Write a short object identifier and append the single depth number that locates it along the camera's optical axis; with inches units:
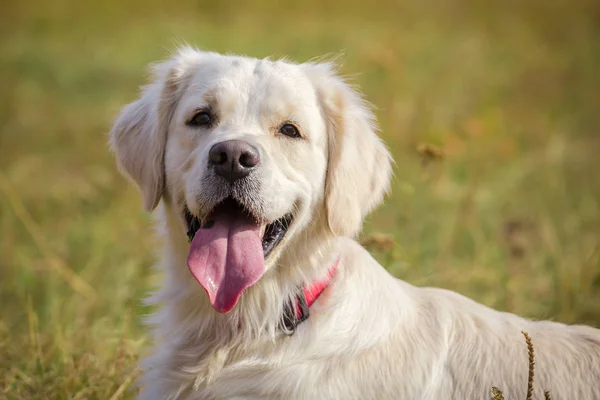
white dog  270.5
